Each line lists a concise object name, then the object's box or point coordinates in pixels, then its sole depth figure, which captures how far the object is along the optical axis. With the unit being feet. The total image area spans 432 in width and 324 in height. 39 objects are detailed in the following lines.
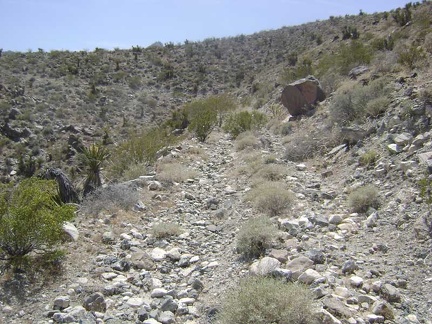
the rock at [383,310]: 14.30
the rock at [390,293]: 15.24
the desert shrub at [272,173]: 32.44
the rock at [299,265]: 17.17
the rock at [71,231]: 22.43
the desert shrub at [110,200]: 27.61
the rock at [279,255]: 18.49
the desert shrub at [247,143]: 45.28
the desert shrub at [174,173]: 34.98
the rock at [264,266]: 17.25
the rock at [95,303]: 16.63
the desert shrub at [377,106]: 34.86
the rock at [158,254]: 21.72
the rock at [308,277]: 16.40
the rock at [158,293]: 18.13
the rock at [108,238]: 23.62
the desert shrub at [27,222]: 19.12
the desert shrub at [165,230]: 24.58
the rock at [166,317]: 15.90
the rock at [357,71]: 49.90
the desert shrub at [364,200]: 23.70
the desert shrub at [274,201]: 25.72
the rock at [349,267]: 17.46
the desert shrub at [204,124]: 53.72
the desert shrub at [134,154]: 44.29
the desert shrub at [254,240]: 20.28
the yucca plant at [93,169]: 41.70
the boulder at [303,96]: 51.60
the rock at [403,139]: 27.65
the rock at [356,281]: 16.37
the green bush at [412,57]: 40.04
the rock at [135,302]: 17.20
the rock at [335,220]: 22.94
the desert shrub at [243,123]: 54.34
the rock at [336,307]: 14.25
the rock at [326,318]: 13.47
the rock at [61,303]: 16.81
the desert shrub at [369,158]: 28.89
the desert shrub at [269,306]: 13.32
